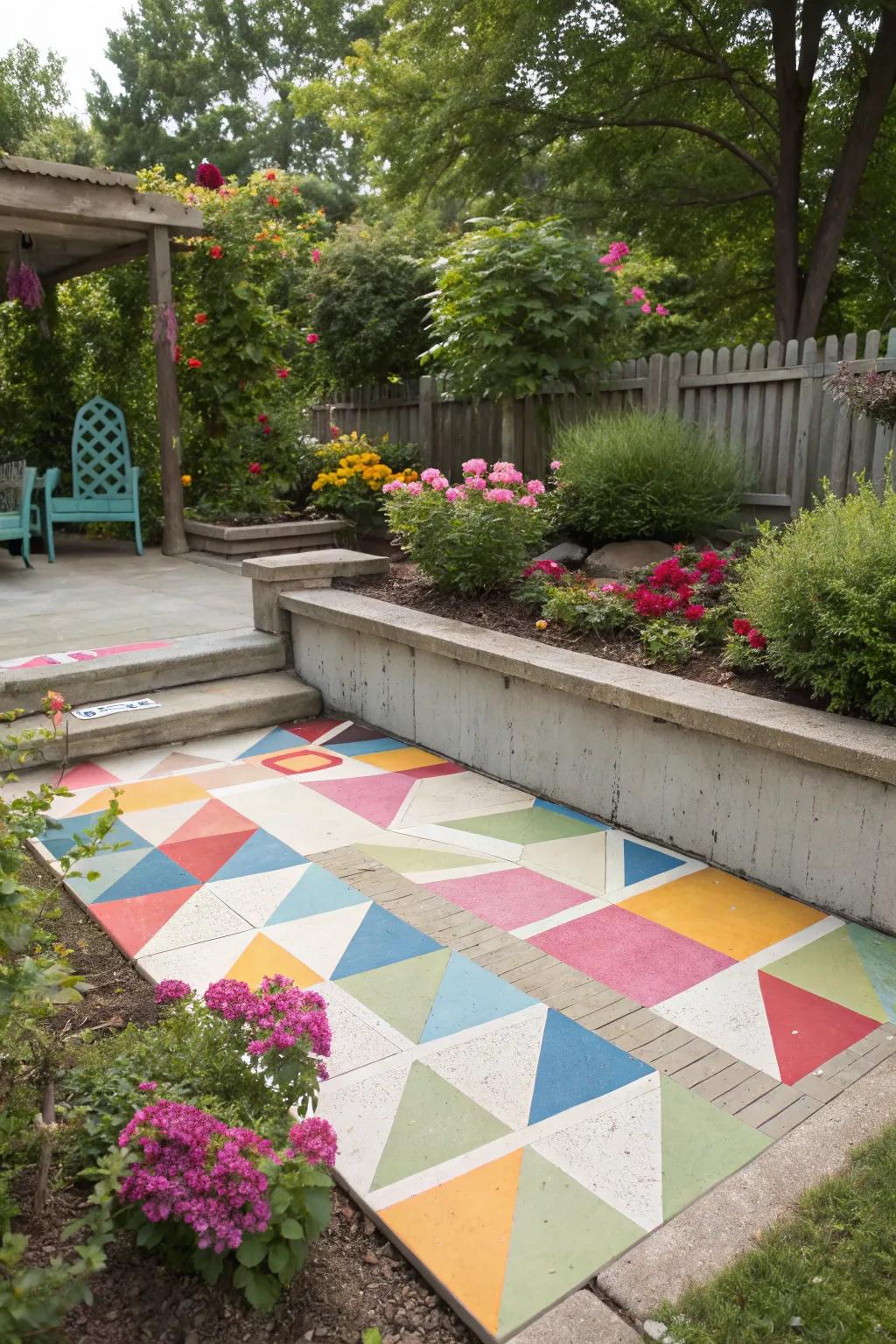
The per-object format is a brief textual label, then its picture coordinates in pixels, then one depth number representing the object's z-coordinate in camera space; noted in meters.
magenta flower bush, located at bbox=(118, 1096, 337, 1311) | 1.46
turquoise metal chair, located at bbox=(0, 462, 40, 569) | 6.99
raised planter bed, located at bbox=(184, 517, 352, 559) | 7.69
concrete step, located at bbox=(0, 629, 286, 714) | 4.32
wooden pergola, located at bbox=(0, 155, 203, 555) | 6.66
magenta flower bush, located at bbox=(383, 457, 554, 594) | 4.61
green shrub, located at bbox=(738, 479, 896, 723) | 3.01
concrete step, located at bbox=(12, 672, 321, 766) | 4.23
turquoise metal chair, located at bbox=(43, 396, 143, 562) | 7.71
